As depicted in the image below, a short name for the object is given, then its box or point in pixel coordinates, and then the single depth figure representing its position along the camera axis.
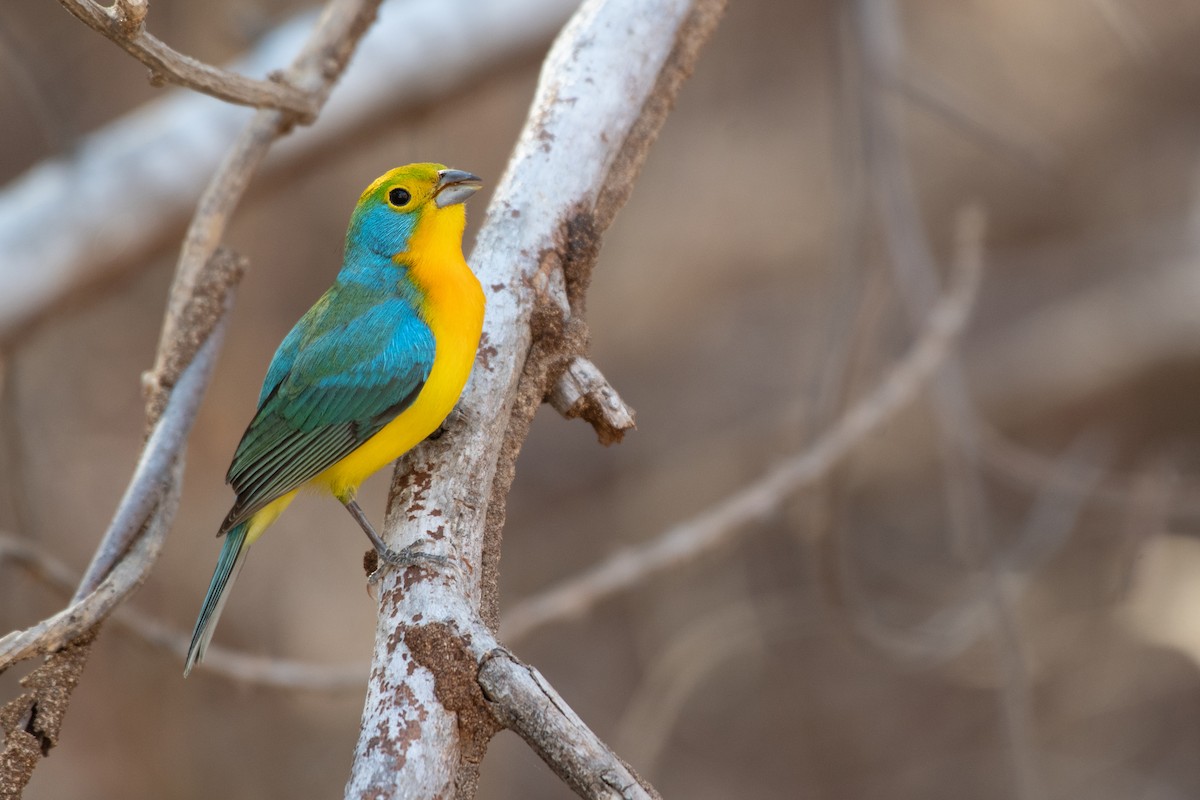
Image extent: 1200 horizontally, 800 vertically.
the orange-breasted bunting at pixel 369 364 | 6.32
